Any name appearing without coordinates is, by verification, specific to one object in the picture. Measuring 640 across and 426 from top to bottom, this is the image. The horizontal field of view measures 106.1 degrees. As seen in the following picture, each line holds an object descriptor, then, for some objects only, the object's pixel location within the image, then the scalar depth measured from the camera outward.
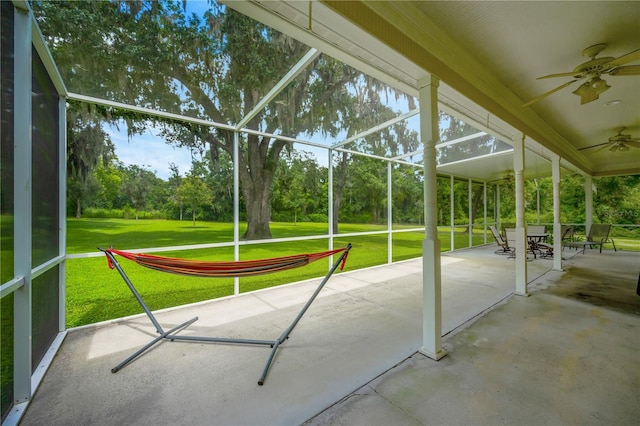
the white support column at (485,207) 9.20
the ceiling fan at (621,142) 4.58
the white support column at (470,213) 8.35
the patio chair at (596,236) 7.24
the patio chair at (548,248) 6.75
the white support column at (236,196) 3.62
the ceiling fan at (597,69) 2.23
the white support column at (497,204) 10.30
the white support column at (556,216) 5.10
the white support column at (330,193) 4.76
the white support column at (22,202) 1.60
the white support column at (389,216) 5.83
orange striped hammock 2.16
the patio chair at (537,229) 7.37
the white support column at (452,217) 7.73
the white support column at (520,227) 3.69
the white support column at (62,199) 2.55
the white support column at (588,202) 8.25
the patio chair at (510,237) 6.48
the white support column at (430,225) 2.19
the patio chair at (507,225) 8.76
